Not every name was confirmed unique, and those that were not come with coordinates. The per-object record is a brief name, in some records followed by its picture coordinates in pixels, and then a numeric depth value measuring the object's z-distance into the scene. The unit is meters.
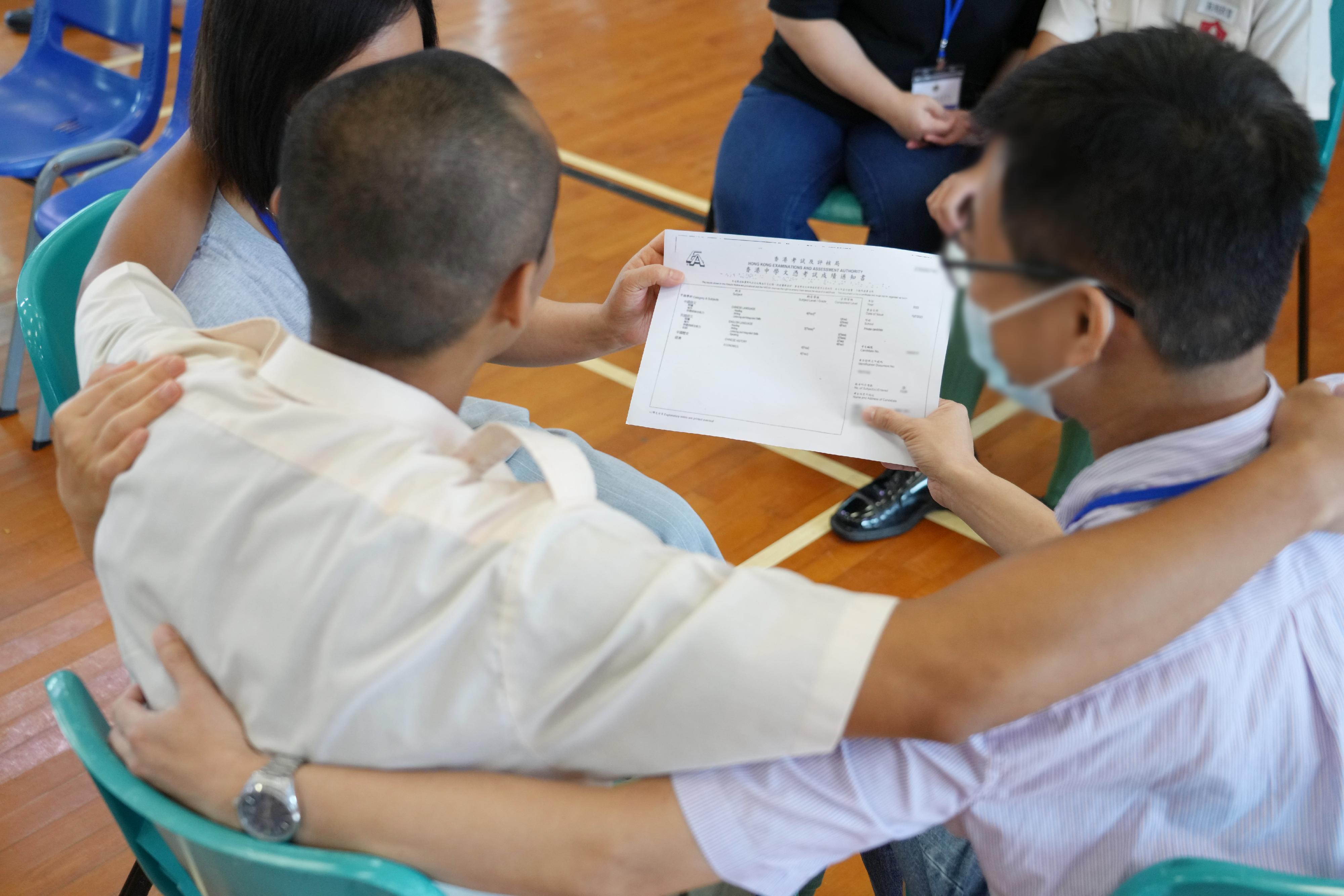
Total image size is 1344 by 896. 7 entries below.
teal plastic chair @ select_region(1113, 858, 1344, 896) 0.71
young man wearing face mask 0.76
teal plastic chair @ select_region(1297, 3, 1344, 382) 2.23
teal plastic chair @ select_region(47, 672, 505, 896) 0.71
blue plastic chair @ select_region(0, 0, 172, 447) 2.77
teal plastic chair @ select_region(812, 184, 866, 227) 2.52
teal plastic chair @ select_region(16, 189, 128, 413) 1.45
